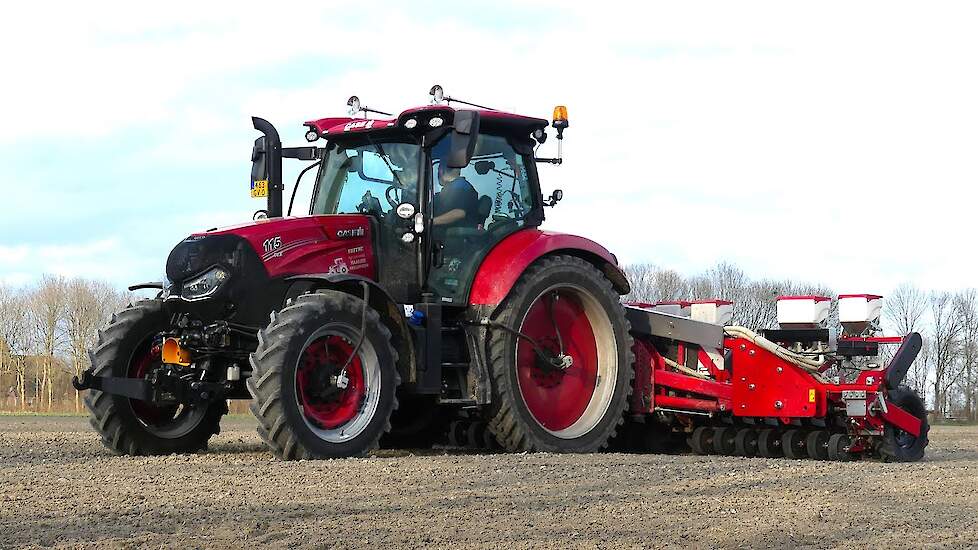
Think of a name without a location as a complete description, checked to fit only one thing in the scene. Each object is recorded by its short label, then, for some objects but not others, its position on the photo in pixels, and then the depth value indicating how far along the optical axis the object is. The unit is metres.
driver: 10.52
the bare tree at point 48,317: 51.75
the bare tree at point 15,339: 50.78
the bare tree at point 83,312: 51.16
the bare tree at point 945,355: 50.97
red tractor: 9.36
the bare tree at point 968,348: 50.81
